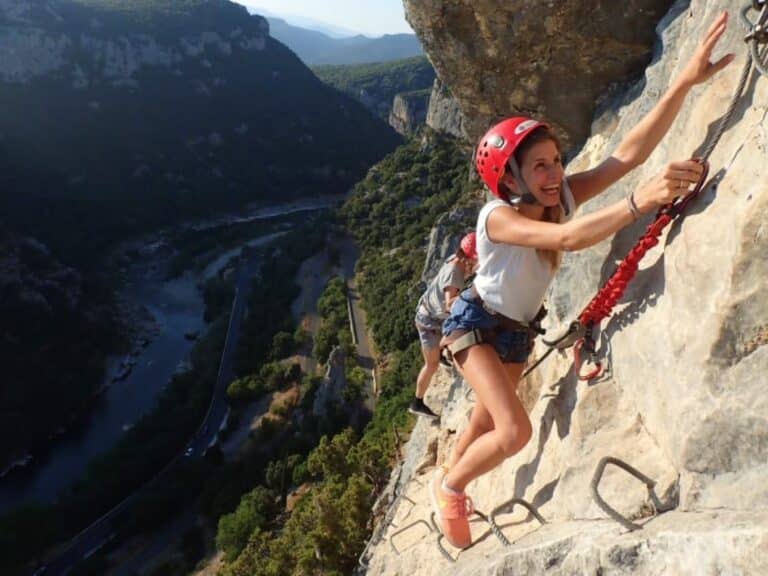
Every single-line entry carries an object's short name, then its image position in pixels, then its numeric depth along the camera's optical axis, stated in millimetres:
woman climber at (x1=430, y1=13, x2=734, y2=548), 2977
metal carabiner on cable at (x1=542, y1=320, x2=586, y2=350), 4016
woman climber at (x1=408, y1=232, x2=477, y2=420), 5398
